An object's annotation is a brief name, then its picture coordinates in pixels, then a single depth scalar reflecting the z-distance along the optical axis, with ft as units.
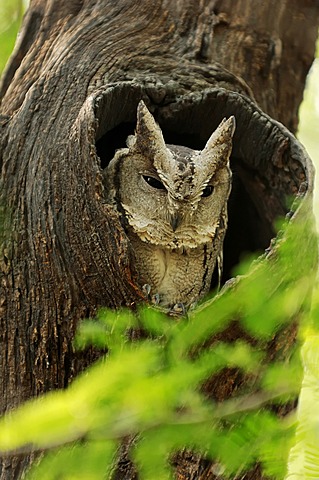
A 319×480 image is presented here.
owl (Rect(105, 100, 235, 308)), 18.40
